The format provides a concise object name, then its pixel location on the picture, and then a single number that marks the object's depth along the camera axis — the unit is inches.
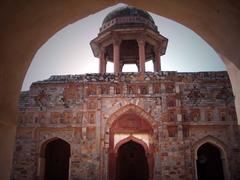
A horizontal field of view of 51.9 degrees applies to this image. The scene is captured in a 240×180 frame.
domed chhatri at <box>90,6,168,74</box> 558.3
